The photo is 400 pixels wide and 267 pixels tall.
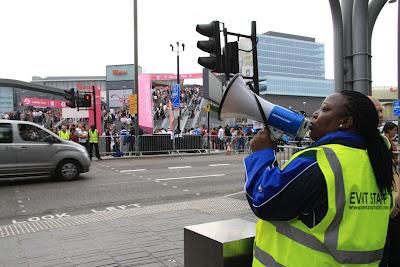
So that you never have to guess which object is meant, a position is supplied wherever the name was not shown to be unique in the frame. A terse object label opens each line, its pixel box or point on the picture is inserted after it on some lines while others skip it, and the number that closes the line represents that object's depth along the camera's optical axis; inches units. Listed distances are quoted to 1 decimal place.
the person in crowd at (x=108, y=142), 843.4
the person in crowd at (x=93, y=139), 749.3
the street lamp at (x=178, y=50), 1272.1
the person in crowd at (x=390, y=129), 190.7
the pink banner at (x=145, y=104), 996.4
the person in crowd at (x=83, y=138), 766.3
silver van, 448.8
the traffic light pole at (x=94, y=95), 894.7
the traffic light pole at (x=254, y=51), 225.4
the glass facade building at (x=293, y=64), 4687.5
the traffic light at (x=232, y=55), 242.7
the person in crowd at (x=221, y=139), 998.4
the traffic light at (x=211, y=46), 244.8
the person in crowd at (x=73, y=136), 741.9
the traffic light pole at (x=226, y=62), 241.9
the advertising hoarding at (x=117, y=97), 2012.8
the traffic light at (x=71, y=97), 904.3
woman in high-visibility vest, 60.0
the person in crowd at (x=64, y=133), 775.1
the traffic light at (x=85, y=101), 900.6
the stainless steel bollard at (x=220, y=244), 86.2
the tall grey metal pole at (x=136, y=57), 842.2
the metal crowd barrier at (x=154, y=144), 843.4
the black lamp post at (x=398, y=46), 359.6
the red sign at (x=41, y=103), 1560.0
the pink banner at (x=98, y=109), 1023.2
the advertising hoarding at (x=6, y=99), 1368.1
